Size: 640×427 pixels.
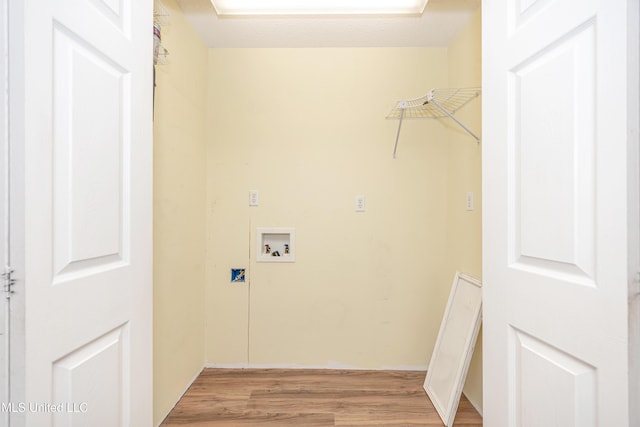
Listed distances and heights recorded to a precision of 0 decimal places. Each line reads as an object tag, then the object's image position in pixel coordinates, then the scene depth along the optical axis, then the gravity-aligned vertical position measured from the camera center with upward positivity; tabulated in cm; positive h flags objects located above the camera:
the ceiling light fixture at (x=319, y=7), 191 +118
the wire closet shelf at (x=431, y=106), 216 +72
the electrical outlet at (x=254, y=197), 242 +11
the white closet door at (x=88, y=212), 70 +0
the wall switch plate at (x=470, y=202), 204 +7
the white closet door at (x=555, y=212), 70 +1
